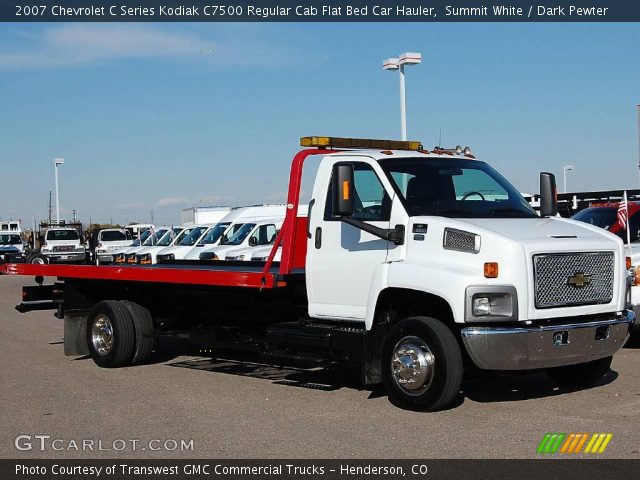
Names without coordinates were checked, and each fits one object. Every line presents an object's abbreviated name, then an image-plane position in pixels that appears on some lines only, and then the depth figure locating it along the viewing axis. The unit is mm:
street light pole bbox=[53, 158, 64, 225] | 53531
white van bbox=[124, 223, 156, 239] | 50859
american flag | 13391
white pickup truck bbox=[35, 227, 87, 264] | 40625
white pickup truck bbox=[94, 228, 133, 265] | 36800
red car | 13555
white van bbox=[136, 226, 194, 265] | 26770
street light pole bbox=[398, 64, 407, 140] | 22625
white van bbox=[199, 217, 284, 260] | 21703
